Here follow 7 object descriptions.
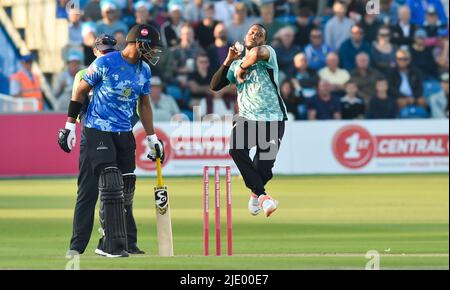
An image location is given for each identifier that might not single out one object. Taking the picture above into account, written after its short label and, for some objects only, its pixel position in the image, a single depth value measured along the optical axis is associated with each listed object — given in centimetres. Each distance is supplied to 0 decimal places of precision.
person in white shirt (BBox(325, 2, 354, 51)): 3009
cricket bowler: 1455
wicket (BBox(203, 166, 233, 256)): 1343
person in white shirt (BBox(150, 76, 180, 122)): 2761
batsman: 1295
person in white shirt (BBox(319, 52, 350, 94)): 2930
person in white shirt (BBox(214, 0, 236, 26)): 2991
